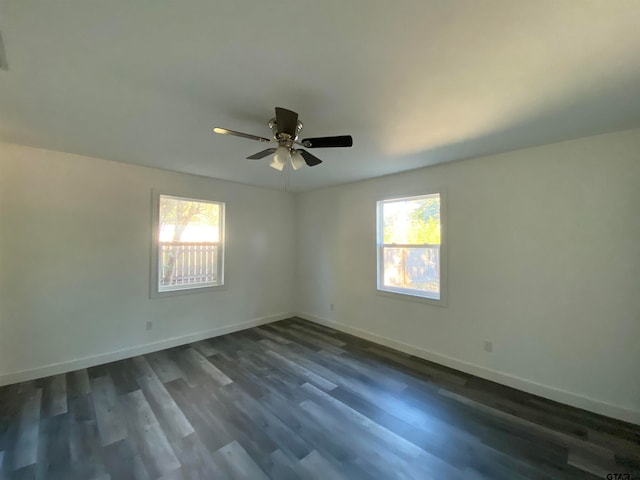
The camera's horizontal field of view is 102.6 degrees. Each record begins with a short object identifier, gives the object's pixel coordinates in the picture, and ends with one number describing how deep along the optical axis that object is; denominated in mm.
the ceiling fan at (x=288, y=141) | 1818
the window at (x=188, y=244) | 3855
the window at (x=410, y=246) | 3502
